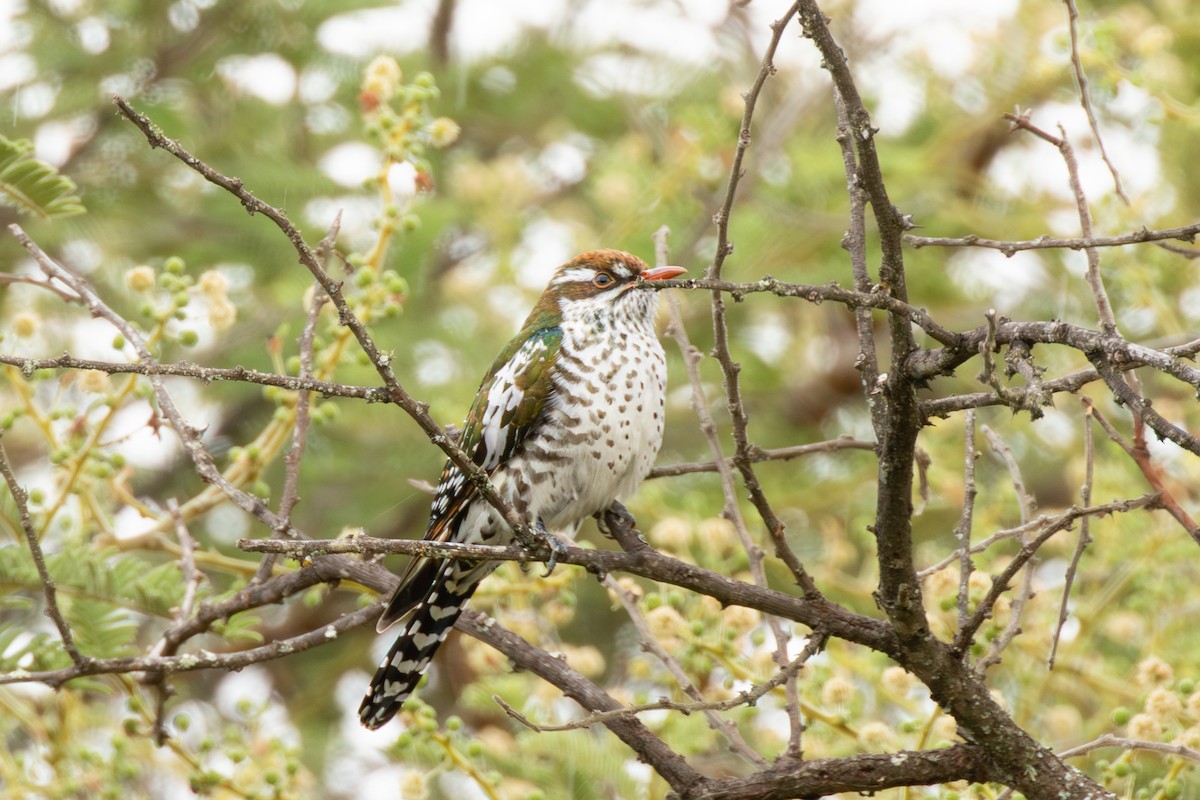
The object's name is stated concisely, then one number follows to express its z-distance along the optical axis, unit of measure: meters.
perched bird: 8.12
